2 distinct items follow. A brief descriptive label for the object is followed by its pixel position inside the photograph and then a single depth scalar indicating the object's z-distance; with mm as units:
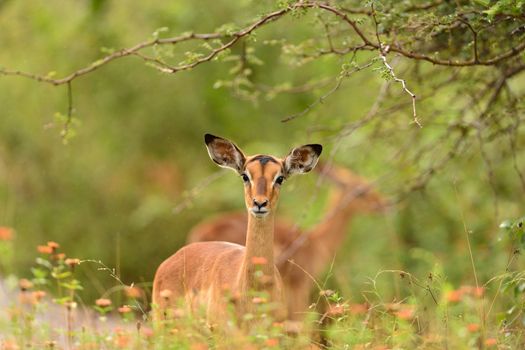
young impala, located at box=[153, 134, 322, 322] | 13234
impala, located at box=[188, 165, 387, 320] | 23656
